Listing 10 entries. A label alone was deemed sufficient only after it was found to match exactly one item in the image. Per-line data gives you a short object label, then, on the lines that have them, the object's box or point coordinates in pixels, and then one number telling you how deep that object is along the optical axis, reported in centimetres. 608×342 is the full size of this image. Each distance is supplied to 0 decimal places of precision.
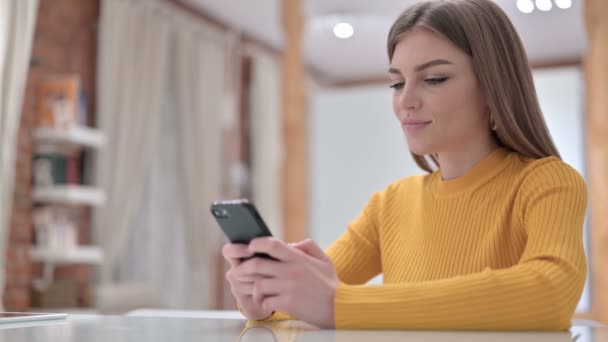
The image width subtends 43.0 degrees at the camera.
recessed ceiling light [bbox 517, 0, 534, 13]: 571
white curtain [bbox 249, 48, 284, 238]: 719
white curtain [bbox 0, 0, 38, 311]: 433
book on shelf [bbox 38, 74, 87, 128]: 468
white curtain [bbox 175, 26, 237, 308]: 624
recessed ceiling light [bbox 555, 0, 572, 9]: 583
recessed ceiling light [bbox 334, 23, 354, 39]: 661
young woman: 91
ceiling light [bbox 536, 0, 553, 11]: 578
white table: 79
